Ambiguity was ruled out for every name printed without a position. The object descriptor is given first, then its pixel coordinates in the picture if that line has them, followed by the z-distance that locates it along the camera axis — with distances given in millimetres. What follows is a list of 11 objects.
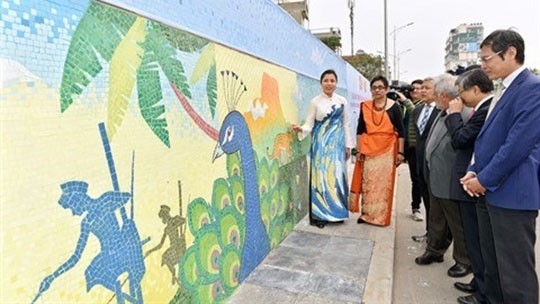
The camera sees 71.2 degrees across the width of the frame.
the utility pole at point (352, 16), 30734
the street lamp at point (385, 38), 18089
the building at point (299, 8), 29141
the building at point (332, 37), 29766
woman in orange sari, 4016
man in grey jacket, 2908
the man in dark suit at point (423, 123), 3641
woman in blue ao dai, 3965
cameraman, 4762
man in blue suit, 1941
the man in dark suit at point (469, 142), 2545
